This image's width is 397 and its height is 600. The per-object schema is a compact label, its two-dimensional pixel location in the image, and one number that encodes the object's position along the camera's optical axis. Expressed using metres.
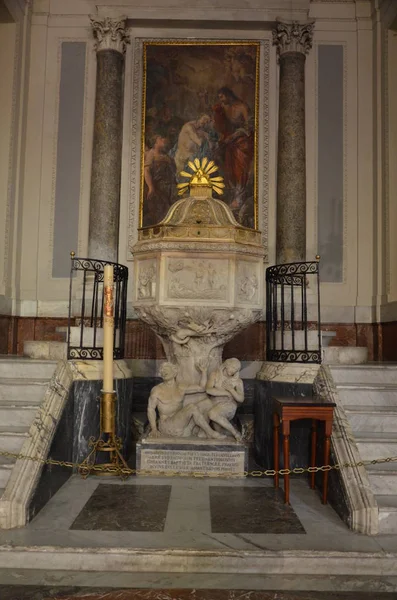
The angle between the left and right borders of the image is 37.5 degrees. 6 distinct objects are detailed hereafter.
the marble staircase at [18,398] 4.36
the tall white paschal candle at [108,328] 4.83
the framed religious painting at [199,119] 8.59
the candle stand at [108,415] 4.86
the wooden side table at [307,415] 4.36
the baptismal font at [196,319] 5.19
